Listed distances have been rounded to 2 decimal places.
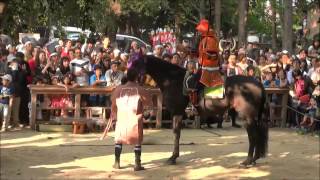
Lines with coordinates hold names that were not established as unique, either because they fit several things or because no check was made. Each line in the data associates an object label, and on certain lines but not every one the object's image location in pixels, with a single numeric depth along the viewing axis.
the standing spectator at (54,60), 16.34
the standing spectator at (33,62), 15.65
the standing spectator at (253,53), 22.88
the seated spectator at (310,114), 15.28
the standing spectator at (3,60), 16.06
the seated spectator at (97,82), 15.52
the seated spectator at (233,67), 16.93
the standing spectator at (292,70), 17.38
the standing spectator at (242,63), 17.08
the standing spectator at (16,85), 15.01
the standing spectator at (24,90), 15.37
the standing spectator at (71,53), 17.12
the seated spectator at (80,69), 15.85
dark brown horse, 10.93
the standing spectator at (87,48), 19.83
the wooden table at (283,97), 16.52
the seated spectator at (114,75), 15.64
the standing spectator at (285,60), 18.53
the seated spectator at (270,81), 16.98
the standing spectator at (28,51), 16.56
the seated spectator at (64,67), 16.10
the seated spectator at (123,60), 15.98
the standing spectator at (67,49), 17.94
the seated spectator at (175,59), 16.28
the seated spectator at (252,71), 16.49
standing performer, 10.02
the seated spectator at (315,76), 16.55
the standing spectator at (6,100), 14.58
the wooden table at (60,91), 14.73
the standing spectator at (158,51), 17.78
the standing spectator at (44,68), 15.66
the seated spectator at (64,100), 15.08
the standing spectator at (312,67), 17.01
